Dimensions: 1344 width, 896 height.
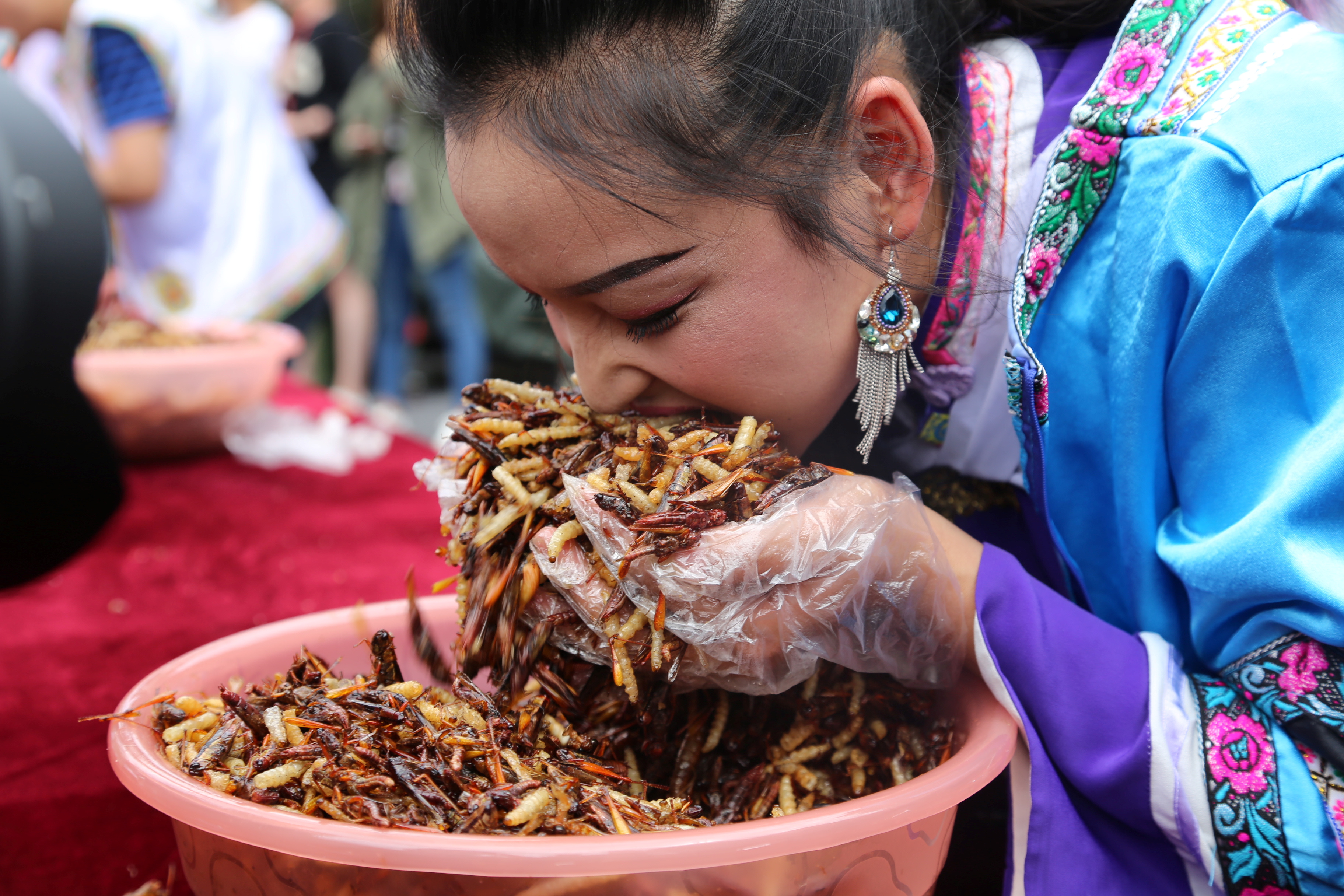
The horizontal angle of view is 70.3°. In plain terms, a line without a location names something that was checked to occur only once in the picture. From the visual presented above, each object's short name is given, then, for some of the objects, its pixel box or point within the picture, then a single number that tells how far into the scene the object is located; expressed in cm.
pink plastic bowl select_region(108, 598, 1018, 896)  72
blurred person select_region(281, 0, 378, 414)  472
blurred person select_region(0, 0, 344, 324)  302
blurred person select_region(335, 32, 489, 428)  476
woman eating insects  93
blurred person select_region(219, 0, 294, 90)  362
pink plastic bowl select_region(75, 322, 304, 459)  251
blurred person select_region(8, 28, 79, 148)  287
